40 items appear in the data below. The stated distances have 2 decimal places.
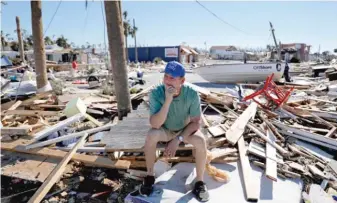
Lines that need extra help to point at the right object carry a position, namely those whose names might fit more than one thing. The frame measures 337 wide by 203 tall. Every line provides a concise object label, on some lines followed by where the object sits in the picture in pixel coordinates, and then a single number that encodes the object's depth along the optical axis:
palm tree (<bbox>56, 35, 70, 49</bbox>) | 85.44
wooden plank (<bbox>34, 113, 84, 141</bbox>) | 5.36
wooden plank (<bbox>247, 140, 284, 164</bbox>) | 4.59
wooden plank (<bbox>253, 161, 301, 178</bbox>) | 4.20
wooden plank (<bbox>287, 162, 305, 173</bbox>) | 4.39
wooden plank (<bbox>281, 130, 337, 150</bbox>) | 5.47
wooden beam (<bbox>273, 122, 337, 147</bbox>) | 5.47
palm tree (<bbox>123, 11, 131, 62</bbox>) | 56.09
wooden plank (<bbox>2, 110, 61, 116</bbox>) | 7.60
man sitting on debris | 3.39
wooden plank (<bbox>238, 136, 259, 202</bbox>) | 3.53
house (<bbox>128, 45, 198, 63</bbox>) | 58.97
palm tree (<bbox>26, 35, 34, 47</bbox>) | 68.36
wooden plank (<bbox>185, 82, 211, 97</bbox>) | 7.51
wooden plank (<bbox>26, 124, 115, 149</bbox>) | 5.09
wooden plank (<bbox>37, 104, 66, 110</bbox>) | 8.72
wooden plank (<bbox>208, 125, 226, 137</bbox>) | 4.90
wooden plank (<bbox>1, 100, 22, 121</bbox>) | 8.28
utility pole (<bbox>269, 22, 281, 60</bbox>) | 27.56
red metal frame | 7.31
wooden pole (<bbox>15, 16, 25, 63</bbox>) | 23.66
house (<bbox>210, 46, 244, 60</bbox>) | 71.91
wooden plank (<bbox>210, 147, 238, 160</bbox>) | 4.43
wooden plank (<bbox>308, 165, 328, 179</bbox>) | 4.33
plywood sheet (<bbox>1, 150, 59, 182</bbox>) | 4.31
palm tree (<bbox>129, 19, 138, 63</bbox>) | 56.83
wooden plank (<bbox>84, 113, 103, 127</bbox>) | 6.65
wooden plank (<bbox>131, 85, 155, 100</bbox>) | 8.15
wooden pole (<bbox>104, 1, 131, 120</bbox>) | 6.35
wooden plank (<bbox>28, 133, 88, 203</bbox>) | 3.60
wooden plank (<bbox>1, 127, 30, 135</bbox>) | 5.72
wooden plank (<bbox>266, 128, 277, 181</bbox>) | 4.02
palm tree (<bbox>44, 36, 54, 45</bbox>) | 77.90
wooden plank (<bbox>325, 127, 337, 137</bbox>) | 5.78
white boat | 18.06
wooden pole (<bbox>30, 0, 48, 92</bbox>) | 10.66
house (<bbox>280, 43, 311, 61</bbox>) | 58.38
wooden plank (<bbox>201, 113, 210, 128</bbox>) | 5.28
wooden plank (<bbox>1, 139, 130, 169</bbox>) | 4.29
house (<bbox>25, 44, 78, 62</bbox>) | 54.47
